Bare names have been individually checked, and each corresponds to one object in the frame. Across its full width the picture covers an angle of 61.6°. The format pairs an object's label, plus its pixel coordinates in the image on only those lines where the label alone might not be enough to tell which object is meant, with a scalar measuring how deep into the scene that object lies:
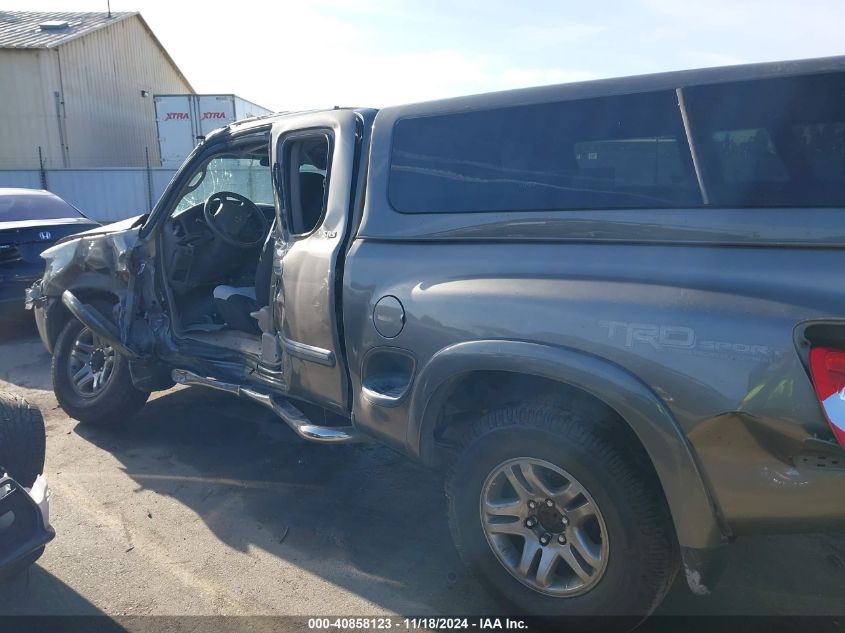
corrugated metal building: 21.52
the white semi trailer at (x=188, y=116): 20.33
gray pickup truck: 2.16
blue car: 7.54
